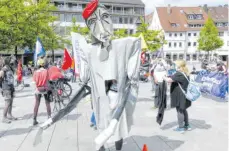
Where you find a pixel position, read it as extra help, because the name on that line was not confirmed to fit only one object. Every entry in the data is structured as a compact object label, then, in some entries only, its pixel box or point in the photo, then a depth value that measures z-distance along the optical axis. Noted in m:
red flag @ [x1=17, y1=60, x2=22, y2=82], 13.28
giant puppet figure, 4.27
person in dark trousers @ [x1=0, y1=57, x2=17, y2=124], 8.30
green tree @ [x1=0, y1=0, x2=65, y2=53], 24.69
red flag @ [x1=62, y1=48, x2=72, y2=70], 13.74
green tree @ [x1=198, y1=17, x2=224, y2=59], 58.66
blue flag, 13.91
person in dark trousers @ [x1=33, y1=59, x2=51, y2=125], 7.98
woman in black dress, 6.78
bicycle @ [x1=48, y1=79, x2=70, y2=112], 10.00
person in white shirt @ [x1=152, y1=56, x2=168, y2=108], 9.10
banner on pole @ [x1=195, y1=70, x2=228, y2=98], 11.57
